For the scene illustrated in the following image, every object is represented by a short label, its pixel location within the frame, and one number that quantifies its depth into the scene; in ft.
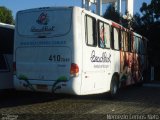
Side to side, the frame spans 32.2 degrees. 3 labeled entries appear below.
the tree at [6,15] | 115.87
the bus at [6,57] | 31.57
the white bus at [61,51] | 28.19
